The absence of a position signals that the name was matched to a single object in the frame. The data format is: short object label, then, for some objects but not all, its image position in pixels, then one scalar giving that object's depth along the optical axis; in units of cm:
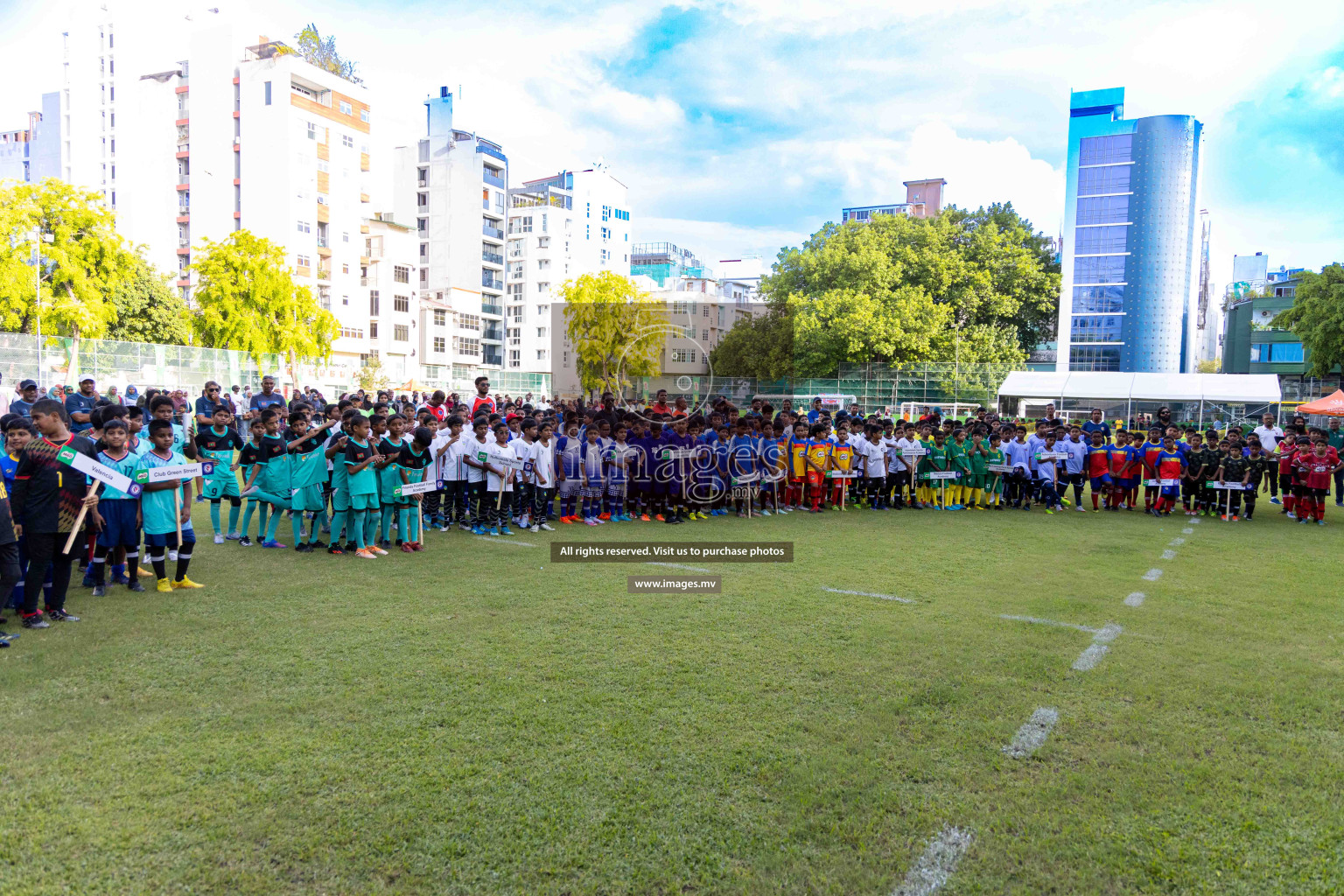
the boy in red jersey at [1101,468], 1449
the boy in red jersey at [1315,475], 1301
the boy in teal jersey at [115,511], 680
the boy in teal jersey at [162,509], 707
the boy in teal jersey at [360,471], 877
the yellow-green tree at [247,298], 3378
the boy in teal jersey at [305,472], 917
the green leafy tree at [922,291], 3750
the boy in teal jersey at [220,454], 897
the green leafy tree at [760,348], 4828
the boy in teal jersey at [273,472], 926
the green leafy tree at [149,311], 3881
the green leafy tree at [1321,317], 4144
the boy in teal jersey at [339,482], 896
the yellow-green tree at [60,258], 2789
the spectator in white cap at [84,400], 1248
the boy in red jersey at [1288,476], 1382
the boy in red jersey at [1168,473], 1384
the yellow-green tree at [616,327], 3972
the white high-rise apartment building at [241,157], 4731
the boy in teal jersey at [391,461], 904
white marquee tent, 3228
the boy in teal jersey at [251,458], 939
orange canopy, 2692
